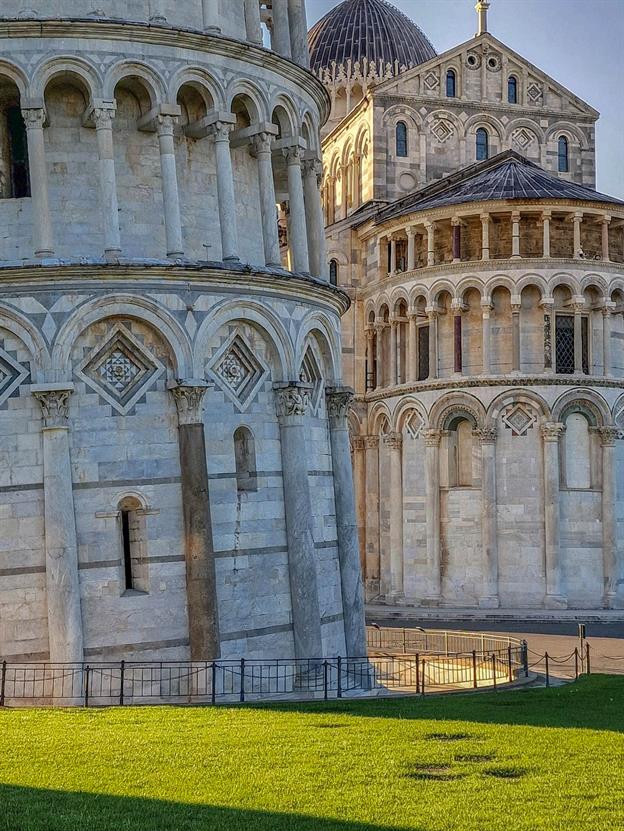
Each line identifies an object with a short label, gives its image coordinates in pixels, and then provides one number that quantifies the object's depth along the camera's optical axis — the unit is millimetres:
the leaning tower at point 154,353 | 26125
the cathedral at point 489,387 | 50281
